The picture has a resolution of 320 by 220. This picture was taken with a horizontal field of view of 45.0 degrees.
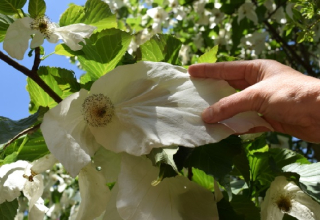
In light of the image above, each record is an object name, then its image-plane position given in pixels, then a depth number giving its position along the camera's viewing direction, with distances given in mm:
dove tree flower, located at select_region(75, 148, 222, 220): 443
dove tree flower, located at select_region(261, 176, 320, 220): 562
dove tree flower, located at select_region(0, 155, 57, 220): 496
